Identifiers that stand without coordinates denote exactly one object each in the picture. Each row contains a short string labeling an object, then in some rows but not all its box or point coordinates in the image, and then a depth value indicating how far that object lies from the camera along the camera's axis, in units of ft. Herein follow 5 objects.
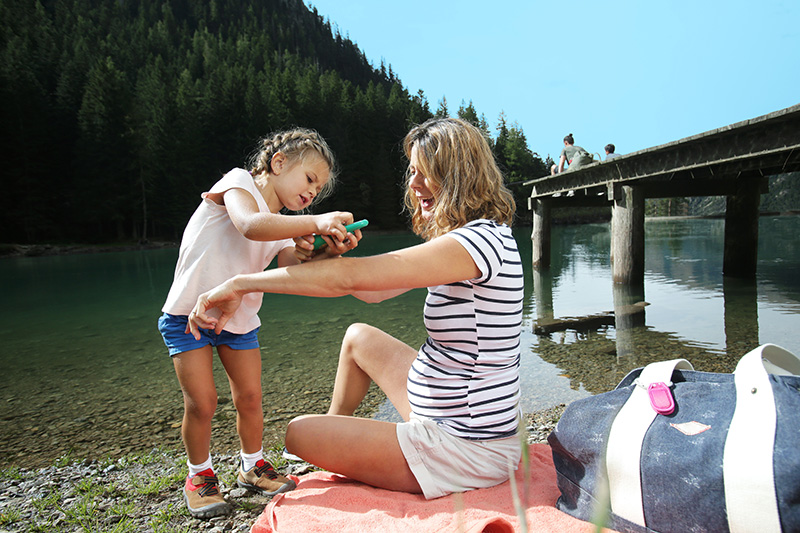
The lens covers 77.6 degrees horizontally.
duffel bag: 4.20
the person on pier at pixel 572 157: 46.55
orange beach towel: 5.70
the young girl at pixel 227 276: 7.72
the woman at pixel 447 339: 6.23
